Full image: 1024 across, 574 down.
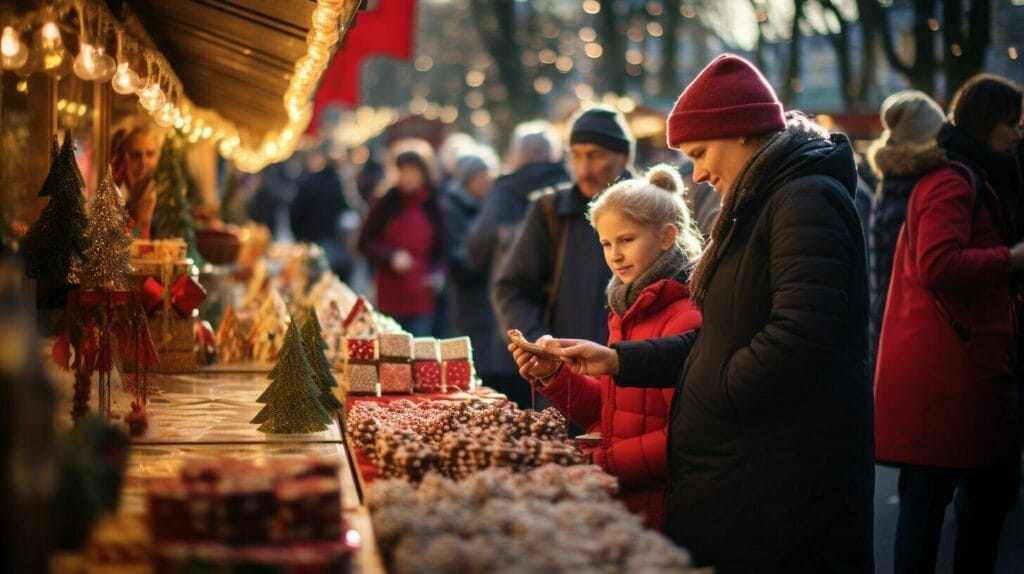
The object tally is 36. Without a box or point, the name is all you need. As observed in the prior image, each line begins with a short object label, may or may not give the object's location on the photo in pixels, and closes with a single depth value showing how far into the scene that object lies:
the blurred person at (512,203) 10.16
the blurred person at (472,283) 10.80
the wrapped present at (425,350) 6.32
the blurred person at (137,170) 7.21
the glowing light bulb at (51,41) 5.03
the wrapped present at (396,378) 6.16
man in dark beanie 7.36
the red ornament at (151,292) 6.42
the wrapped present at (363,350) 6.18
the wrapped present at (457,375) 6.35
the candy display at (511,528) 2.90
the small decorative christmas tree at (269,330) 7.51
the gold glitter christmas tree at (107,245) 4.93
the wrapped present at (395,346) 6.21
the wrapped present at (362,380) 6.11
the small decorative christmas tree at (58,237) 4.88
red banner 16.39
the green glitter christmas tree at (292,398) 5.08
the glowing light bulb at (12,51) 4.50
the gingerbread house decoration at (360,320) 7.22
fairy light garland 5.06
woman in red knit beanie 4.27
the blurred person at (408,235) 13.86
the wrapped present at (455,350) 6.40
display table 3.81
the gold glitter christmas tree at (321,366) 5.53
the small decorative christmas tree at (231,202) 12.00
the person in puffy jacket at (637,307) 5.02
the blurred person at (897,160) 6.56
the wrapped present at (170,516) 2.90
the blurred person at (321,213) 19.12
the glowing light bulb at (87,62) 5.32
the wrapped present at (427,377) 6.26
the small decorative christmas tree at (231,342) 7.49
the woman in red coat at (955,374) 6.17
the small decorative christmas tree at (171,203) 7.87
